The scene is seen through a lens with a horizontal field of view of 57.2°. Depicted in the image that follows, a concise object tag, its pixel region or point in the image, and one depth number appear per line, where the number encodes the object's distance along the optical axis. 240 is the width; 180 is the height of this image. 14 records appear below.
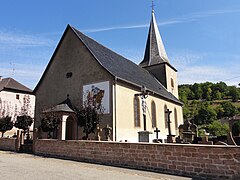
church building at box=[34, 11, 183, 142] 17.70
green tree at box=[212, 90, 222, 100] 96.74
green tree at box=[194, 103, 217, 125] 67.06
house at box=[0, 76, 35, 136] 32.62
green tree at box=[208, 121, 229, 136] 43.97
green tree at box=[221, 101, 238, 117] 75.31
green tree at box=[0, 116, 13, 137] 21.84
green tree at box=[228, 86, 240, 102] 87.56
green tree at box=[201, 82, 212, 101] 97.76
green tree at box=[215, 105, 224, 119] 75.32
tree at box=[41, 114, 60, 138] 16.75
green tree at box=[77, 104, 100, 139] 16.42
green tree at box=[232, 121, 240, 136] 34.18
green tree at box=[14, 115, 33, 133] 21.08
